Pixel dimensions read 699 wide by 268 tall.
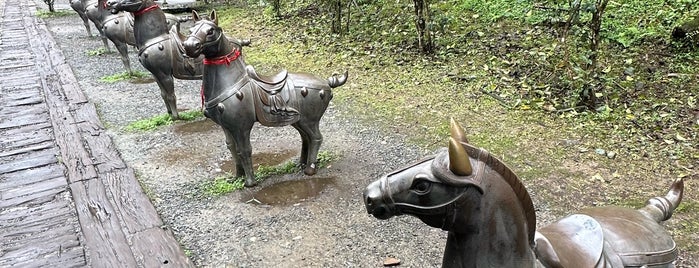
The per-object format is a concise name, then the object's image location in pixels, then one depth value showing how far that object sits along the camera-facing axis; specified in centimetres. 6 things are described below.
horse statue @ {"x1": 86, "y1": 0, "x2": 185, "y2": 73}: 808
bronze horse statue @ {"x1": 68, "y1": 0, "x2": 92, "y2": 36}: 1088
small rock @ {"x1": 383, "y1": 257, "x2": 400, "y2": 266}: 343
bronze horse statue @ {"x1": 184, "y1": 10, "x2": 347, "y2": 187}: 405
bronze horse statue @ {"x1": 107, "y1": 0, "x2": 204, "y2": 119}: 595
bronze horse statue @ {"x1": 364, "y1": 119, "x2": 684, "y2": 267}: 166
